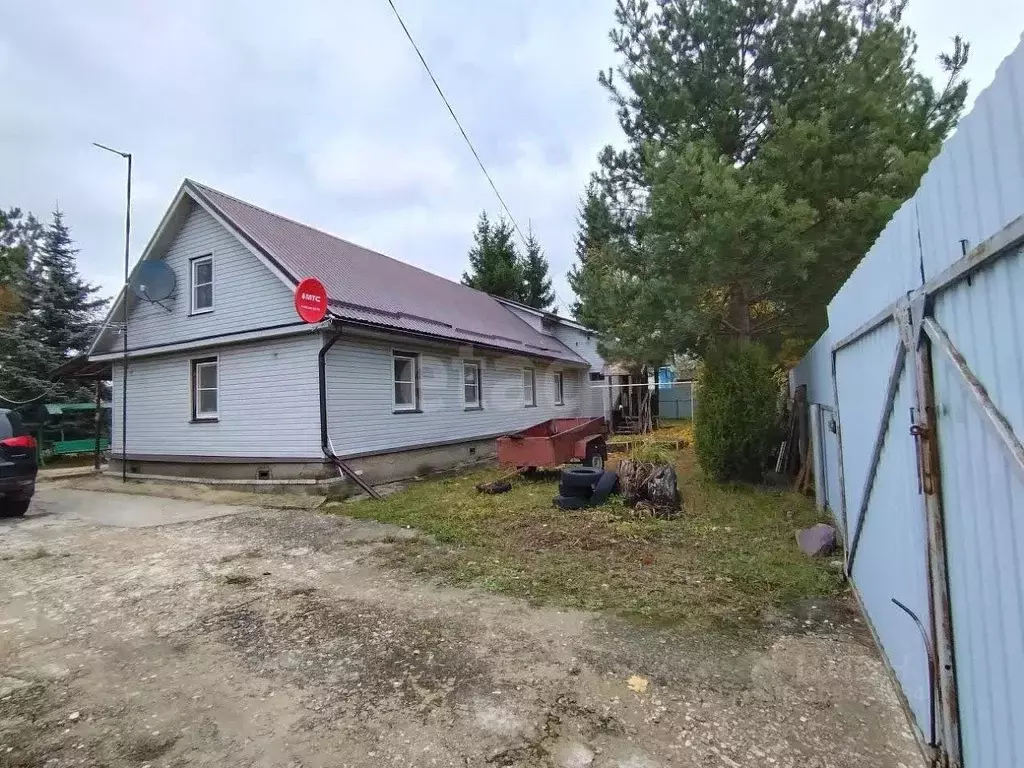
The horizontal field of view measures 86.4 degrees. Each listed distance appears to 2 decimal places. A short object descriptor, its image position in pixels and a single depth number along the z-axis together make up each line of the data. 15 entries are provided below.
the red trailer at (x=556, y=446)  10.27
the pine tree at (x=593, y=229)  11.35
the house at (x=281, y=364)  10.57
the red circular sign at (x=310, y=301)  9.83
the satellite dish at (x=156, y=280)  12.45
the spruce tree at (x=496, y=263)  29.56
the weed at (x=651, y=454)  9.70
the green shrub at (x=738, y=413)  8.77
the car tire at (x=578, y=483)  8.18
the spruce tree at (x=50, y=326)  18.50
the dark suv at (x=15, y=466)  8.29
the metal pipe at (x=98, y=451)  14.34
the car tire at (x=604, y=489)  8.19
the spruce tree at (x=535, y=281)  30.80
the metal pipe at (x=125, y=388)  12.27
